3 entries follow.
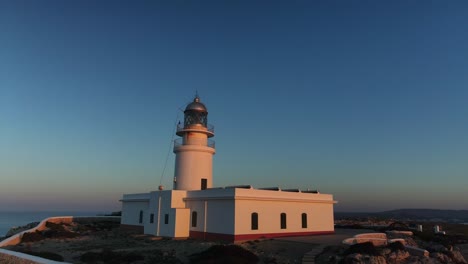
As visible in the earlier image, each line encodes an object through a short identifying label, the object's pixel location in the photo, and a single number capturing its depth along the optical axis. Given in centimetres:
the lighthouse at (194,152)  2627
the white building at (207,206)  2150
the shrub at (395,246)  1698
